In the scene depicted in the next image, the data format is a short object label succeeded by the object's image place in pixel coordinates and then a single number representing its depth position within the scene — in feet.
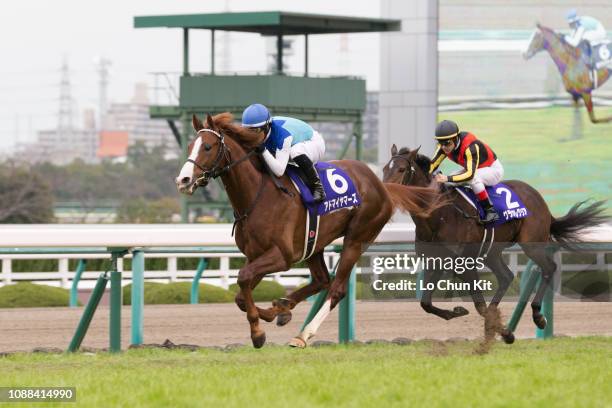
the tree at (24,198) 292.61
